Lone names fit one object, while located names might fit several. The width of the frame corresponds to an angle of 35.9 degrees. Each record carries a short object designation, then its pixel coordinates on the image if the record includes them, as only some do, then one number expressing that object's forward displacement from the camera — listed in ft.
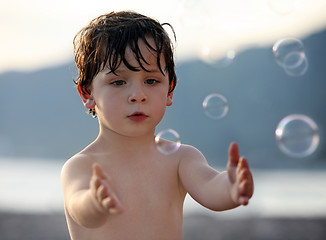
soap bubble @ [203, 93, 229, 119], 8.75
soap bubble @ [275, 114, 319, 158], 7.66
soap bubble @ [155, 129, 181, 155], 6.55
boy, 5.97
